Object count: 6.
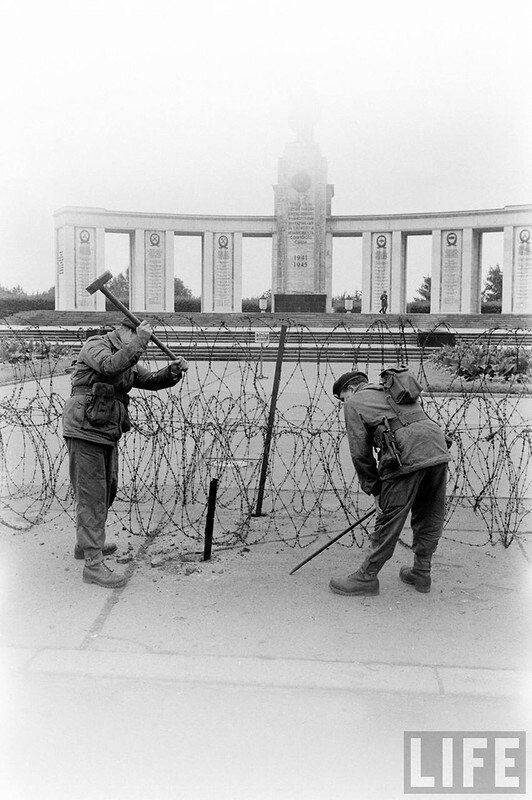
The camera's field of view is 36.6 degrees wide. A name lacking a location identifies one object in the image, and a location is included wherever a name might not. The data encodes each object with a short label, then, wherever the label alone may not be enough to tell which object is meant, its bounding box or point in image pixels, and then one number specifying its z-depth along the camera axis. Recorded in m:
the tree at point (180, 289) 74.25
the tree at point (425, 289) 69.62
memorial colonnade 43.44
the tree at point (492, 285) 68.56
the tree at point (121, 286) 72.04
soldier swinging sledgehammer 5.41
